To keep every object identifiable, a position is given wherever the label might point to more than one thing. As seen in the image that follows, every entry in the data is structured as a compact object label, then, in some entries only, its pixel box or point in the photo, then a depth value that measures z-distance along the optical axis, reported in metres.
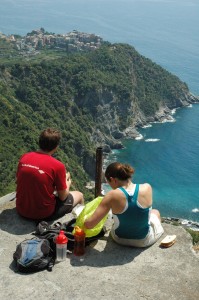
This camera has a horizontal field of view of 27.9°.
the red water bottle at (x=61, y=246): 5.50
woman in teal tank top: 5.44
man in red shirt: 6.05
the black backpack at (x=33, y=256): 5.29
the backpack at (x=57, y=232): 5.74
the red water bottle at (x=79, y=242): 5.70
